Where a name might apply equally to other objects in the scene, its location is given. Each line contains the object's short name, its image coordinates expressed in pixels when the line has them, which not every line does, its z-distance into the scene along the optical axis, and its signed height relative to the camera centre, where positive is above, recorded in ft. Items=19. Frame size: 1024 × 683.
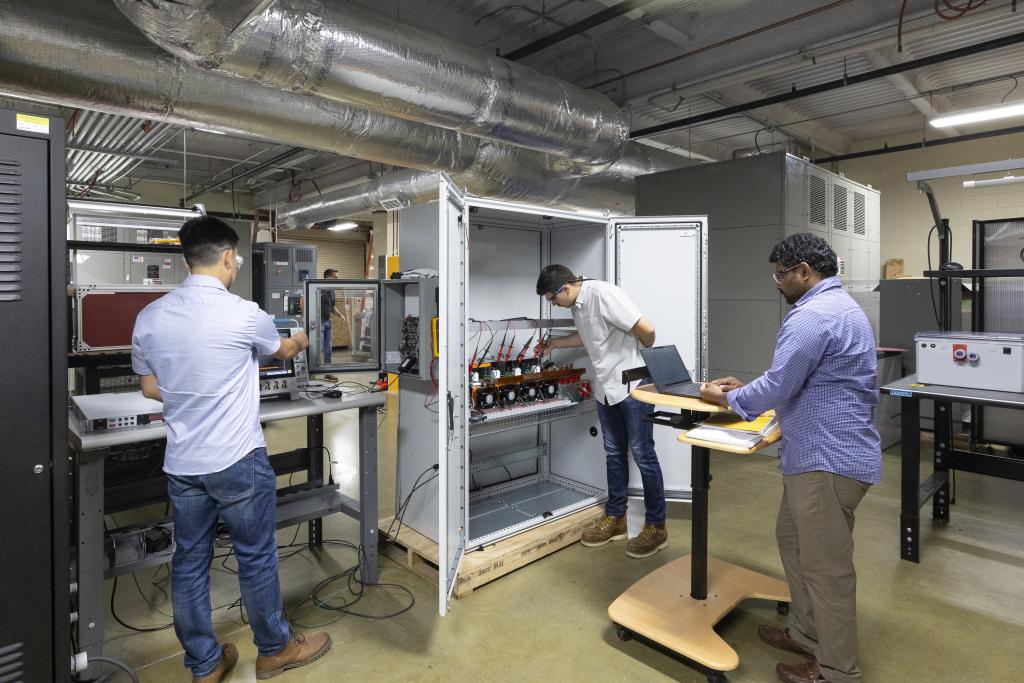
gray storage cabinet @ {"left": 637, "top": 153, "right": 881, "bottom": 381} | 14.85 +3.10
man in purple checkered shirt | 5.65 -0.94
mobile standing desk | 6.42 -3.47
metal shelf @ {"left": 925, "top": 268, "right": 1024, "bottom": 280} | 10.06 +1.11
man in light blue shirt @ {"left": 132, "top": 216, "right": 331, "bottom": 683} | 5.72 -0.96
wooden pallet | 8.45 -3.51
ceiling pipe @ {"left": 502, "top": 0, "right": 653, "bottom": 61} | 9.96 +6.10
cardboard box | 23.34 +2.74
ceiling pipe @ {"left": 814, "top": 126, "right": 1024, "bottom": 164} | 18.88 +7.13
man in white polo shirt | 9.26 -0.46
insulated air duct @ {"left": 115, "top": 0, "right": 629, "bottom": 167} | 6.82 +3.99
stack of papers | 5.84 -1.05
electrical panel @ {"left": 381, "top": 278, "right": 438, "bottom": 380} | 8.04 +0.01
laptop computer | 6.92 -0.50
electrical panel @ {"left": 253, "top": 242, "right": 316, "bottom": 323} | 18.69 +2.09
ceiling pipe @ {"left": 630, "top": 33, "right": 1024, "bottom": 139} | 11.70 +6.16
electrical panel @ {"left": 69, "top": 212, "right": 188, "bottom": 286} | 11.87 +2.15
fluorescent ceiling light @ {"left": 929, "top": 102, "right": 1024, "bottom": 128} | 12.91 +5.21
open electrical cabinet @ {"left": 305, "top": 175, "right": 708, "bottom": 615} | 8.39 -0.11
